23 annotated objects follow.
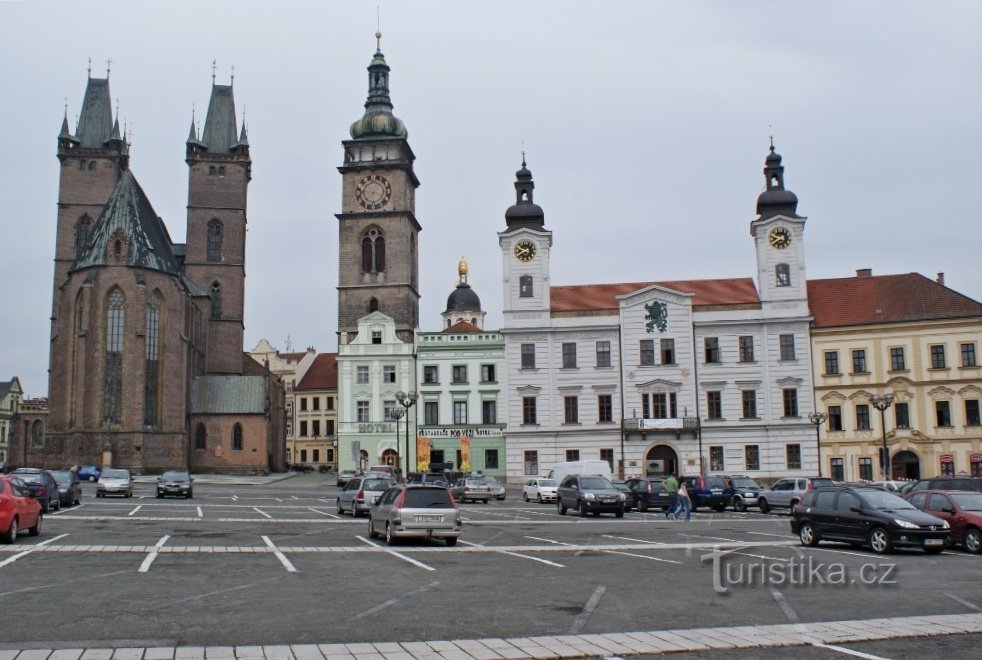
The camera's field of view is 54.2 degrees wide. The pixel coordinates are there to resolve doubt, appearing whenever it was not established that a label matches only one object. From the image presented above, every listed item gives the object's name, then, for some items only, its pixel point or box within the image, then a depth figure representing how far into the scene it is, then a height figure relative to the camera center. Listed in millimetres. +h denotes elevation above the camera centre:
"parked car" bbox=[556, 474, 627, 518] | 33875 -1842
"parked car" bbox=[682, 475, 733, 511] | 39594 -2041
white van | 48750 -1226
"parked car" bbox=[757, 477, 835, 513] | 37094 -1974
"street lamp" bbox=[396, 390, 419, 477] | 46031 +2334
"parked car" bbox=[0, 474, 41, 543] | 20031 -1236
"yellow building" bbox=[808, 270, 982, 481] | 56719 +3507
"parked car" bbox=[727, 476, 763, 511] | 39938 -2216
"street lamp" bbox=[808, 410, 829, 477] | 52094 +1095
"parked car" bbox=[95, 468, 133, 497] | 45375 -1512
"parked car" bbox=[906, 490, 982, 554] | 20531 -1610
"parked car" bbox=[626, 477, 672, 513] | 38906 -2098
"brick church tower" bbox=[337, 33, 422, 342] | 79562 +18742
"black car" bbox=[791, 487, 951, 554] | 19266 -1699
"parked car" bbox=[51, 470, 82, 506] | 36844 -1334
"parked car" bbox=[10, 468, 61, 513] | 31652 -1081
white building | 59688 +4402
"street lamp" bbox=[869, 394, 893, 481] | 44938 +1731
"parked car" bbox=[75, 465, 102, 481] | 67375 -1432
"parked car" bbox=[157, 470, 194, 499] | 45875 -1621
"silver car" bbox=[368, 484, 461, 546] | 21406 -1506
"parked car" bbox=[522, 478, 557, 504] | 45656 -2153
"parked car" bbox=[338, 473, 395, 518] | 32406 -1580
